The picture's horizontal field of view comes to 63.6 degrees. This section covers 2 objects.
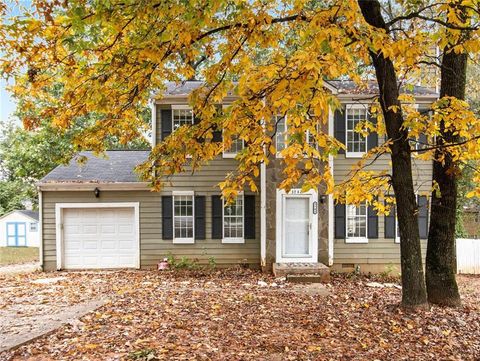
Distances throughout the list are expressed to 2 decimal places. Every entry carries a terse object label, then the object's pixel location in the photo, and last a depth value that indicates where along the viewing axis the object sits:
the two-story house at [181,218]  11.99
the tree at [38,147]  19.20
